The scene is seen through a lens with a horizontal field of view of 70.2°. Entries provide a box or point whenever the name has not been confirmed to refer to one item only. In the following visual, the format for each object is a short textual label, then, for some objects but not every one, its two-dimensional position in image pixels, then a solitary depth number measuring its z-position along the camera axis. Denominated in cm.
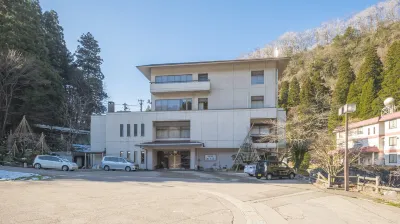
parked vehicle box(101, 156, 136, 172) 3027
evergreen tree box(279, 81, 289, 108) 5412
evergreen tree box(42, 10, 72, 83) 4946
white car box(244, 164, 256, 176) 2487
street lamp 1520
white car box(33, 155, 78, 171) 2822
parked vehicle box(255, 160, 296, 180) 2283
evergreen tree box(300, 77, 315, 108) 4735
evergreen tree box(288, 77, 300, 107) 5116
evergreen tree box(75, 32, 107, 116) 5653
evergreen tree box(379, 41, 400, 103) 3541
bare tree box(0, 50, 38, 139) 3359
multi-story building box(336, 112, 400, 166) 3061
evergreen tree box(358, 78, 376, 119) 3834
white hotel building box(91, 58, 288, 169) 3275
